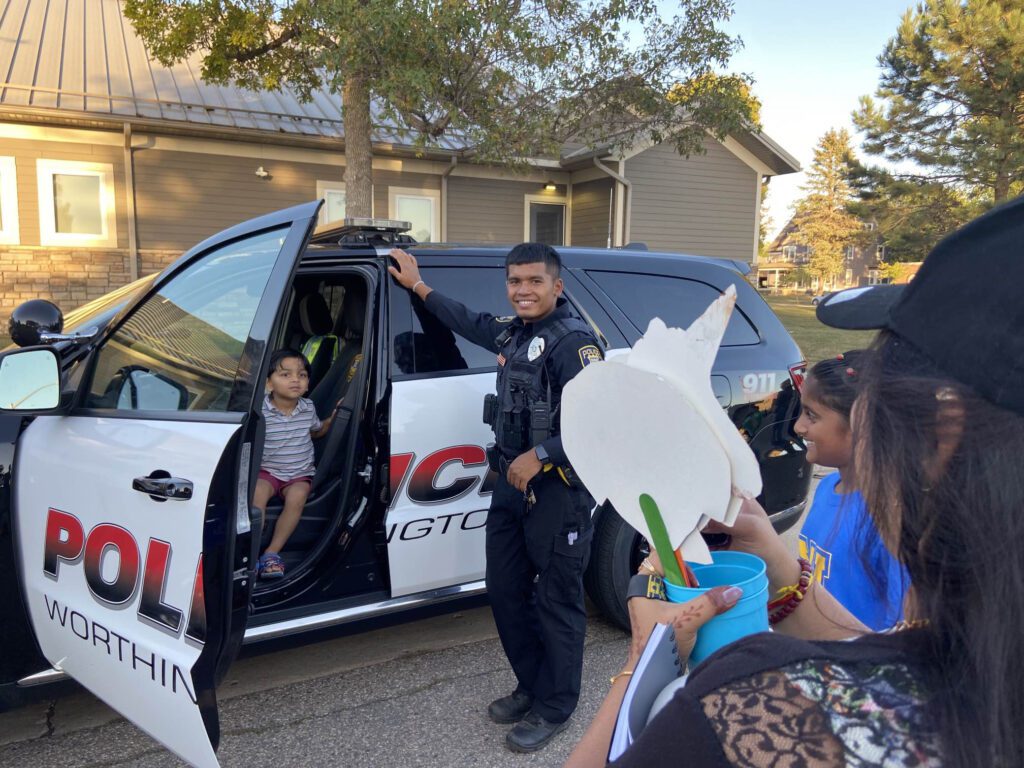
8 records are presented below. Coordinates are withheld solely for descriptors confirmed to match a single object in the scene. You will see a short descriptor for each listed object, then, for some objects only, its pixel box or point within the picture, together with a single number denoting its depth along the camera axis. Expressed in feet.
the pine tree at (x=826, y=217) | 161.48
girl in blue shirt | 5.24
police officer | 7.95
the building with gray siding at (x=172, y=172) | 34.99
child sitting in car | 9.69
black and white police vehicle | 6.19
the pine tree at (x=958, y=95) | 59.00
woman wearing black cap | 2.02
